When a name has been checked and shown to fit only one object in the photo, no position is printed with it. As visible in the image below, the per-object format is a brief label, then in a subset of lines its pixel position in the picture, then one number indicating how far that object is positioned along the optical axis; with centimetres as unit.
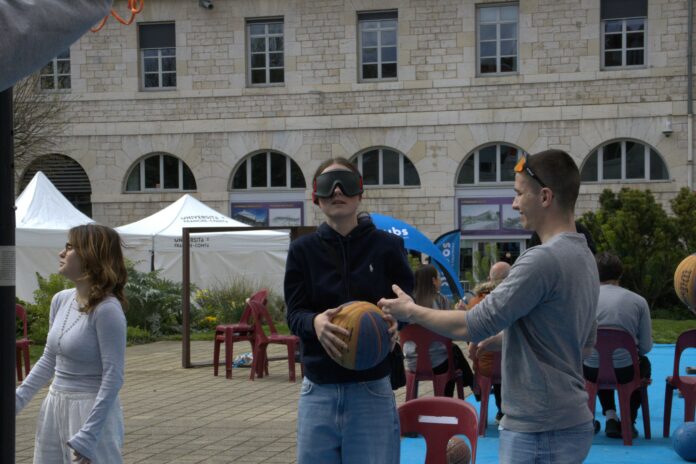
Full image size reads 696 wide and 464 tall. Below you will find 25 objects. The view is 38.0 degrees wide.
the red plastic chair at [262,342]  1331
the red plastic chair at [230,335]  1373
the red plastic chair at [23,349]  1306
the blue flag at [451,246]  2247
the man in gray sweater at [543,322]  362
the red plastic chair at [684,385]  863
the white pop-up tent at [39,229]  2155
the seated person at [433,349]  931
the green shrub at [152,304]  2041
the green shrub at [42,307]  1877
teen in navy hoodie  400
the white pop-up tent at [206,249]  2302
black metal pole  237
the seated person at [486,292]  855
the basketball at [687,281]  829
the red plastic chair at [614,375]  833
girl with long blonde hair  439
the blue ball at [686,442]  782
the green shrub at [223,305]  2144
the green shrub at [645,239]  2284
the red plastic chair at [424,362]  920
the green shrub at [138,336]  1950
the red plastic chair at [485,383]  867
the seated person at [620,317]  848
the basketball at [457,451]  455
